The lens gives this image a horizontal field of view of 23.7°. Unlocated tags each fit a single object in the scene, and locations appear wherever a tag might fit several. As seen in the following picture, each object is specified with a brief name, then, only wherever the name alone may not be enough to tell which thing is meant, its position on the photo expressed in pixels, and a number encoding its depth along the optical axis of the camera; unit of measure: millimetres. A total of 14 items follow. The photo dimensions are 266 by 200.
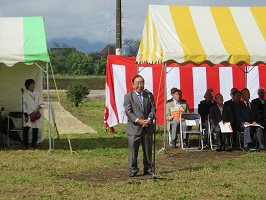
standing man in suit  9953
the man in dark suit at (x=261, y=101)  14037
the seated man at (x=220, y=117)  13445
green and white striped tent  12312
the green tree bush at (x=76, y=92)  29953
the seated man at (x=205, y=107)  14414
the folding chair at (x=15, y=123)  14127
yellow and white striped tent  12594
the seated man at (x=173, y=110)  13914
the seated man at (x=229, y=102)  13771
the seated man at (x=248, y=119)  13359
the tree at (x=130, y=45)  87000
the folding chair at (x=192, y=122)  13766
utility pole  25469
